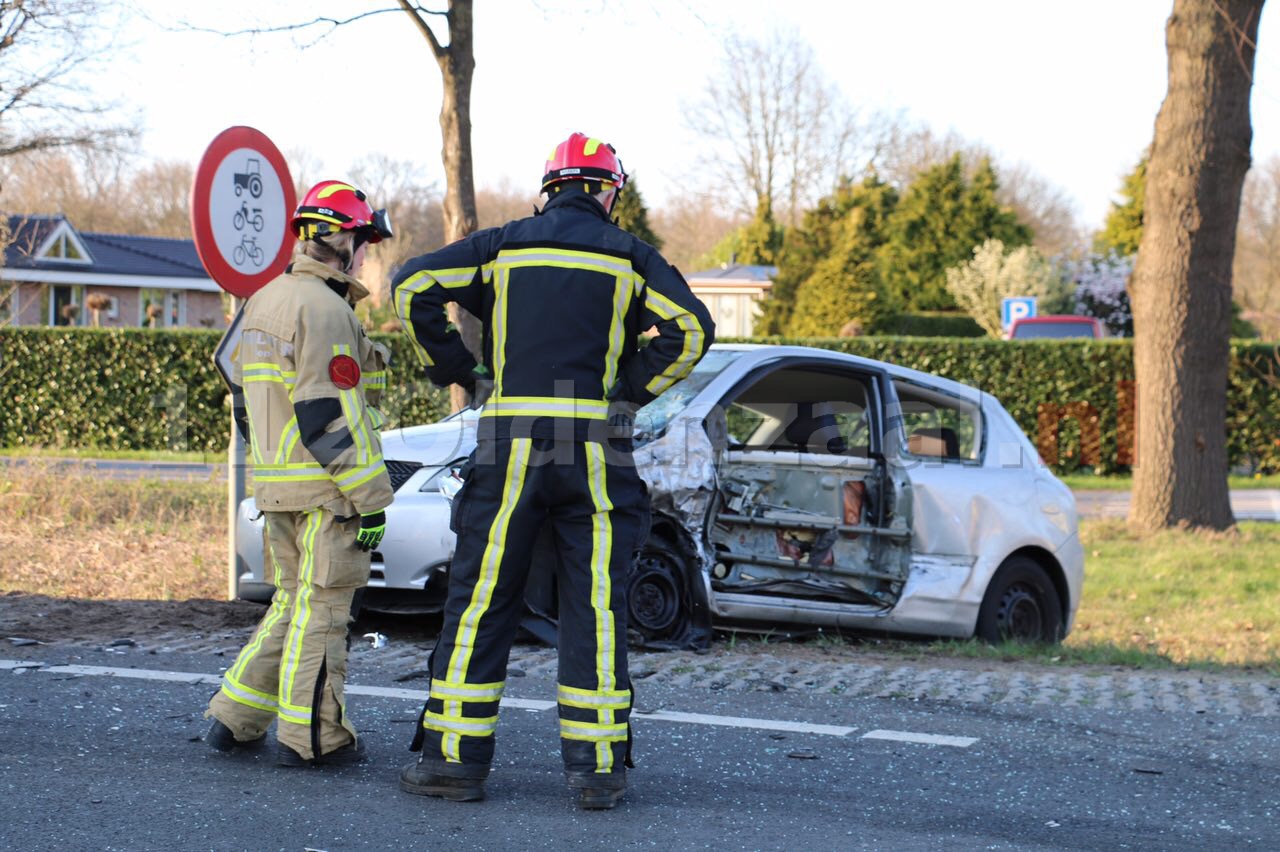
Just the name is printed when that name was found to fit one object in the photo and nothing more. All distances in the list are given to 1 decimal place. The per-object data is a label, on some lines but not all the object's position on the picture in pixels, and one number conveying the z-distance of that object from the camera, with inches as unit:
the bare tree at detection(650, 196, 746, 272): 2440.3
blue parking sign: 1136.2
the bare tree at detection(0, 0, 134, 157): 577.6
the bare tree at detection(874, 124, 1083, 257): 2078.6
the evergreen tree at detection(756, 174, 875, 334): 1441.9
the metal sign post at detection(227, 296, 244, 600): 295.3
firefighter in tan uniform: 170.6
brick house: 1957.4
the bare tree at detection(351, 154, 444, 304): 2290.8
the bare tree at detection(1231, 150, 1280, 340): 2187.5
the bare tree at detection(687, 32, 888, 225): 1979.6
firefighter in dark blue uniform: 163.2
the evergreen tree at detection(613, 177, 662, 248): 1825.8
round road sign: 275.1
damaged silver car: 266.4
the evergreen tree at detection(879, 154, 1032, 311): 1911.9
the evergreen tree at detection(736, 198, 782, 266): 2078.0
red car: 1105.0
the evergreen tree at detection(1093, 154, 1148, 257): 1776.6
